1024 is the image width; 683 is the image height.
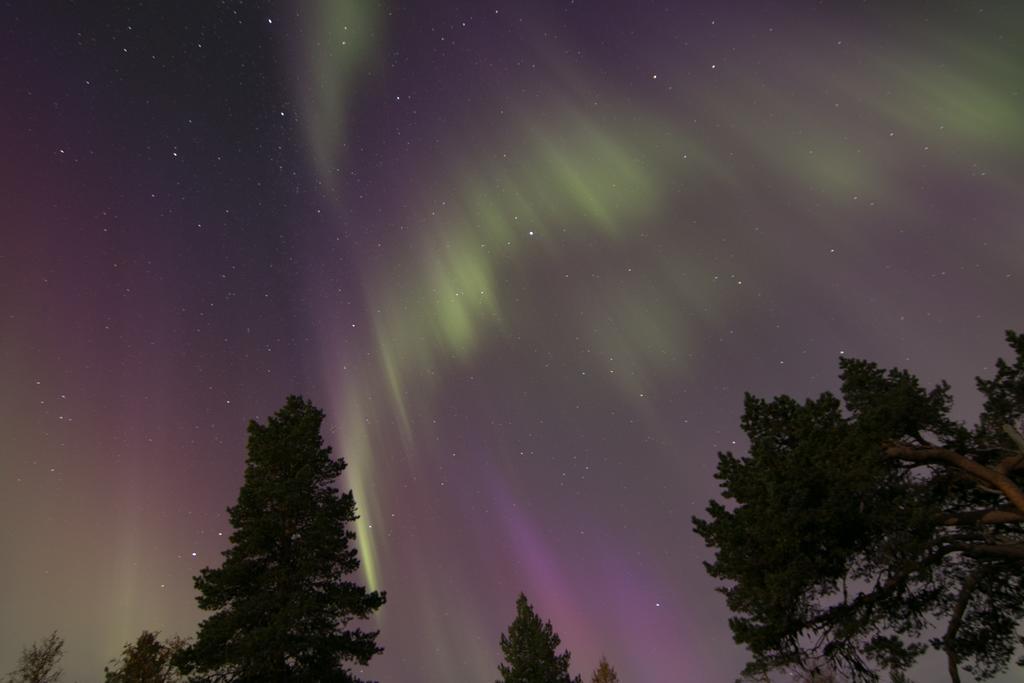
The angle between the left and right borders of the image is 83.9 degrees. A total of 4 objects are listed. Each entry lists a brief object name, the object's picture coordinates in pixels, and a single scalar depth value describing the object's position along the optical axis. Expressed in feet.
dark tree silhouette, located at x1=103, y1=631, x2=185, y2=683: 97.96
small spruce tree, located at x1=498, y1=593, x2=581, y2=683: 115.55
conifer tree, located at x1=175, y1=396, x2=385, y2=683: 60.03
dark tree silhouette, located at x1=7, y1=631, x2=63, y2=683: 105.40
